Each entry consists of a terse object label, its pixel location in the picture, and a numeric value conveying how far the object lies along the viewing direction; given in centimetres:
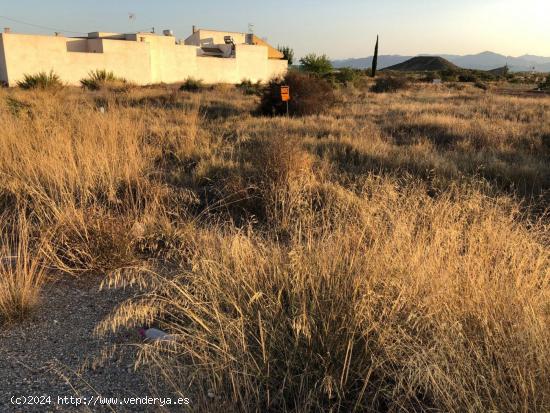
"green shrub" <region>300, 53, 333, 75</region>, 4741
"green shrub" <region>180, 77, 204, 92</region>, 2839
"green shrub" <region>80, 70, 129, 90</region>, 2657
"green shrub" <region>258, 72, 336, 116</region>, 1422
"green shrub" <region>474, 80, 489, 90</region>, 3356
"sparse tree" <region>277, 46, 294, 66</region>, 7280
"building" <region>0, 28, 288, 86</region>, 2981
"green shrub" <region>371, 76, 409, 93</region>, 2722
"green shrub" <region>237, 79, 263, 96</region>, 2466
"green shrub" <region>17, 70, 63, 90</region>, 2284
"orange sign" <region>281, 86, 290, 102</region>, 1094
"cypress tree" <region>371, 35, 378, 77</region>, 5217
